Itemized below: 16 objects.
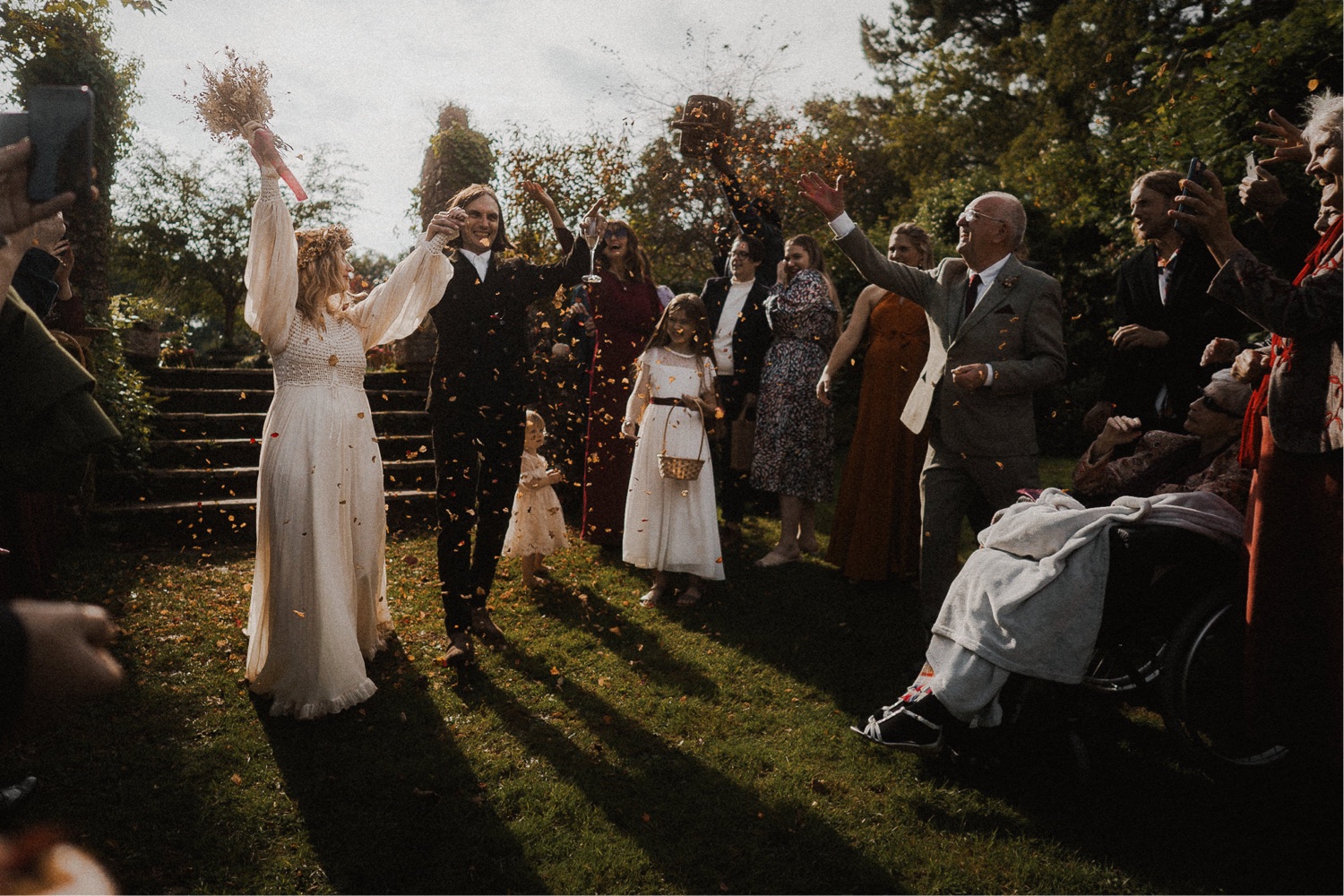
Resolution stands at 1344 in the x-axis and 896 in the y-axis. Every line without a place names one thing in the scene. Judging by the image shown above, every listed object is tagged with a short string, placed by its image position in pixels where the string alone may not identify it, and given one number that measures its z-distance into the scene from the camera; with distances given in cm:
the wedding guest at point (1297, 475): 265
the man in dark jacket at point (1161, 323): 438
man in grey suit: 424
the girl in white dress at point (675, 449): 590
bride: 405
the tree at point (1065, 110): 650
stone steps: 784
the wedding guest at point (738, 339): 721
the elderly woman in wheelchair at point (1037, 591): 329
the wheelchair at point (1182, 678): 338
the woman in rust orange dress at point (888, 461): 609
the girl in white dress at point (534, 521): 622
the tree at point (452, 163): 1331
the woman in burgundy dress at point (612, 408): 708
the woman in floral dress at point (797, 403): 670
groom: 486
